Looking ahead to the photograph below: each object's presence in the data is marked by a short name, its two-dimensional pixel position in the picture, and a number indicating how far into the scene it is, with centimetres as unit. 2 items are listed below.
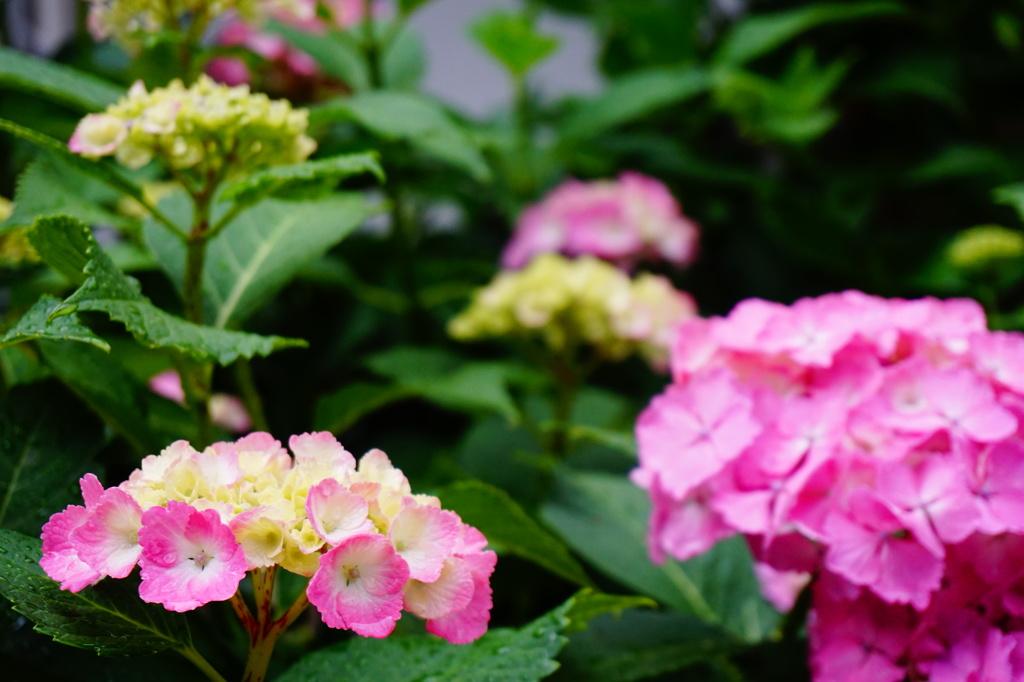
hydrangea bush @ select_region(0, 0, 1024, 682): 105
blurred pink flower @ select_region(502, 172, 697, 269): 197
